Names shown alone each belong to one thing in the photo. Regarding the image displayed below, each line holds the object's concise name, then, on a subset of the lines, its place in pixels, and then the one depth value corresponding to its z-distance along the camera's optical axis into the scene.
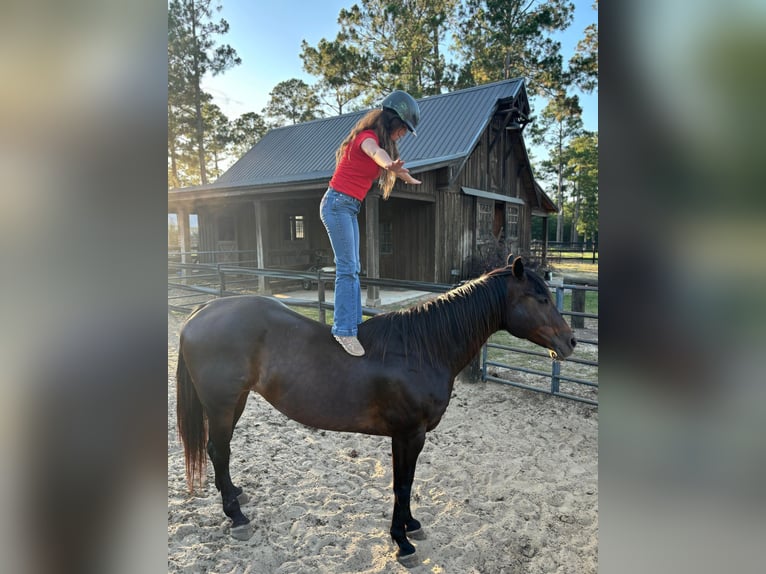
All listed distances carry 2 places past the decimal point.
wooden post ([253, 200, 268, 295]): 9.20
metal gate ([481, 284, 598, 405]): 4.04
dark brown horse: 2.08
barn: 9.13
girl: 2.02
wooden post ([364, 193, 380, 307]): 7.40
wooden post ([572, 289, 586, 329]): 5.71
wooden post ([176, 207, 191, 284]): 11.35
